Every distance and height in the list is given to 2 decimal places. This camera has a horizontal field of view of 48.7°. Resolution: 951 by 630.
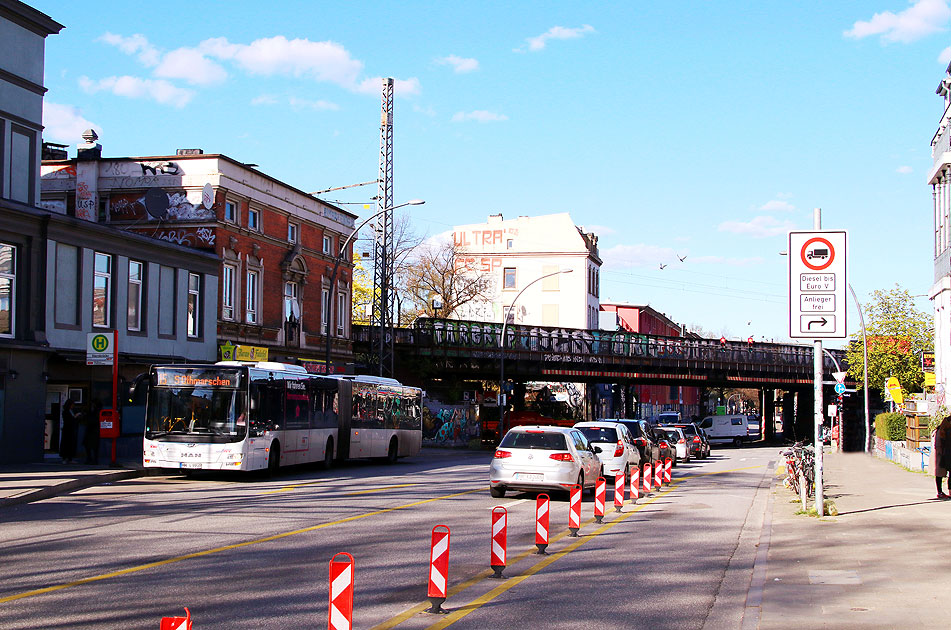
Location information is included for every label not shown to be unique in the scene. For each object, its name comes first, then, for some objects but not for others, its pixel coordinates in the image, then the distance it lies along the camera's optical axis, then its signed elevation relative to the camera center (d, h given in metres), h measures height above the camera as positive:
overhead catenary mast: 42.13 +6.10
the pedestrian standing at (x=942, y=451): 19.16 -1.31
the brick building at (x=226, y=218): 37.47 +5.85
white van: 70.56 -3.30
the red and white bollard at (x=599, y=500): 16.17 -1.88
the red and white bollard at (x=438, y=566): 8.50 -1.56
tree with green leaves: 53.19 +2.18
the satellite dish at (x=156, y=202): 37.75 +6.24
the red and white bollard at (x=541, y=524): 12.30 -1.73
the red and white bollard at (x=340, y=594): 6.32 -1.31
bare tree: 78.56 +7.07
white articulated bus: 23.59 -0.94
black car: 28.66 -1.72
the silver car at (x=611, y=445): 25.14 -1.60
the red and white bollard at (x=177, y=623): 4.72 -1.11
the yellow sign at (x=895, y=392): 40.25 -0.46
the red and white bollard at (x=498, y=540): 10.26 -1.62
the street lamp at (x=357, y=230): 36.52 +5.21
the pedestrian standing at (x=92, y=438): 25.59 -1.53
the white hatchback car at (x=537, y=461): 19.73 -1.57
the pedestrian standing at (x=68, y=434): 26.14 -1.46
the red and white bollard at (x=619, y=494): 18.95 -2.09
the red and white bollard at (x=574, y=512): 14.29 -1.85
